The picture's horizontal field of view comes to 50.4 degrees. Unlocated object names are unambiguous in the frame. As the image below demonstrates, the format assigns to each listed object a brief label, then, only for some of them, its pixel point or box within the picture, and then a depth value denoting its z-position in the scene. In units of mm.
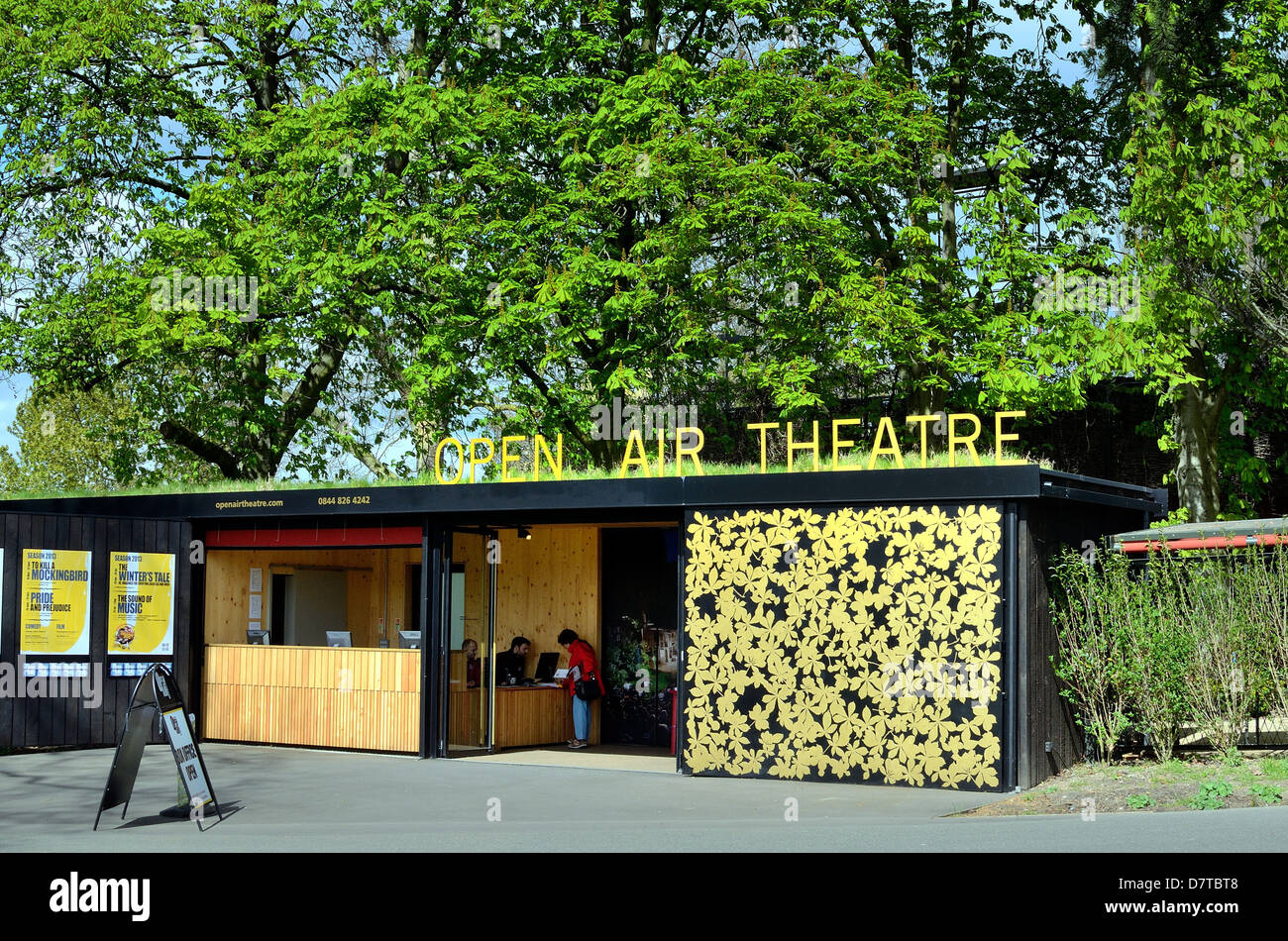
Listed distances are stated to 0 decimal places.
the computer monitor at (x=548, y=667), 18531
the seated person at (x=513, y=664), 18281
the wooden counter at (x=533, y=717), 17516
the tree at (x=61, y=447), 43719
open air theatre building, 13148
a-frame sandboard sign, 11148
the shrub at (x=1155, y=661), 13609
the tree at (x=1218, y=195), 18703
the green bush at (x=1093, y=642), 13633
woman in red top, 17625
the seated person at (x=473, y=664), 17328
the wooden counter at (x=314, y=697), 16984
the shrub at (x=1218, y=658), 13727
